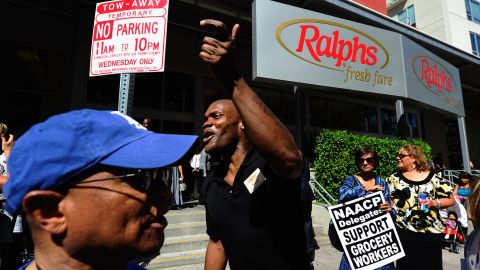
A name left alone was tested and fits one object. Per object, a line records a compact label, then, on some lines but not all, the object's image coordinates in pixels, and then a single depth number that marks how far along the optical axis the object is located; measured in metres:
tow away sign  2.62
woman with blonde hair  3.45
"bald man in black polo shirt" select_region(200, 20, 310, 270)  1.31
